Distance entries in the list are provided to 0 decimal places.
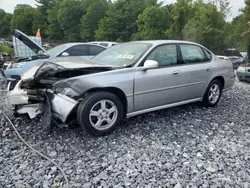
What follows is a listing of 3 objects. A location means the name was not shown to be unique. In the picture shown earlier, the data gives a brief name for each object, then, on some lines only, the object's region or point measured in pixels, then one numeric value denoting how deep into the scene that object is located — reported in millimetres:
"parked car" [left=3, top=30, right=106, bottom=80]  6425
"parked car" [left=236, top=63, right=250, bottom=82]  8458
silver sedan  3117
